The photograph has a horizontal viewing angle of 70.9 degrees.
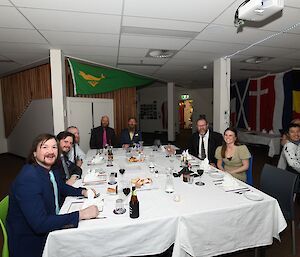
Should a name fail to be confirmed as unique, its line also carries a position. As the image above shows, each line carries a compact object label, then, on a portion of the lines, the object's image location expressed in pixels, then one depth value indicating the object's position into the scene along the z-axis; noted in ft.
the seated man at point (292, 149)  9.93
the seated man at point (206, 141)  12.17
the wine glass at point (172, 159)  10.13
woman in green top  9.29
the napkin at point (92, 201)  5.59
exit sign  42.45
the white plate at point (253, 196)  5.98
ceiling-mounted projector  6.68
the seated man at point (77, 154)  10.30
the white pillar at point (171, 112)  32.96
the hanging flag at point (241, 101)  29.71
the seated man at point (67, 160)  8.24
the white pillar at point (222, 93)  16.87
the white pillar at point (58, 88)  14.19
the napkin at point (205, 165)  8.96
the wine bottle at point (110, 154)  11.12
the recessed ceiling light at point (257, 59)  16.79
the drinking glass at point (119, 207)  5.46
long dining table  4.85
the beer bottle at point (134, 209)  5.16
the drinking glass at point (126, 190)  6.16
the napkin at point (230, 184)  6.88
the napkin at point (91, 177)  7.75
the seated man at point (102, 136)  16.31
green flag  17.85
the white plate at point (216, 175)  8.05
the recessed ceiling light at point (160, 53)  14.64
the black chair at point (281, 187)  7.09
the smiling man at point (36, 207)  4.67
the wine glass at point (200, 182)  7.28
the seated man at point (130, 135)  16.40
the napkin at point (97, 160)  10.45
